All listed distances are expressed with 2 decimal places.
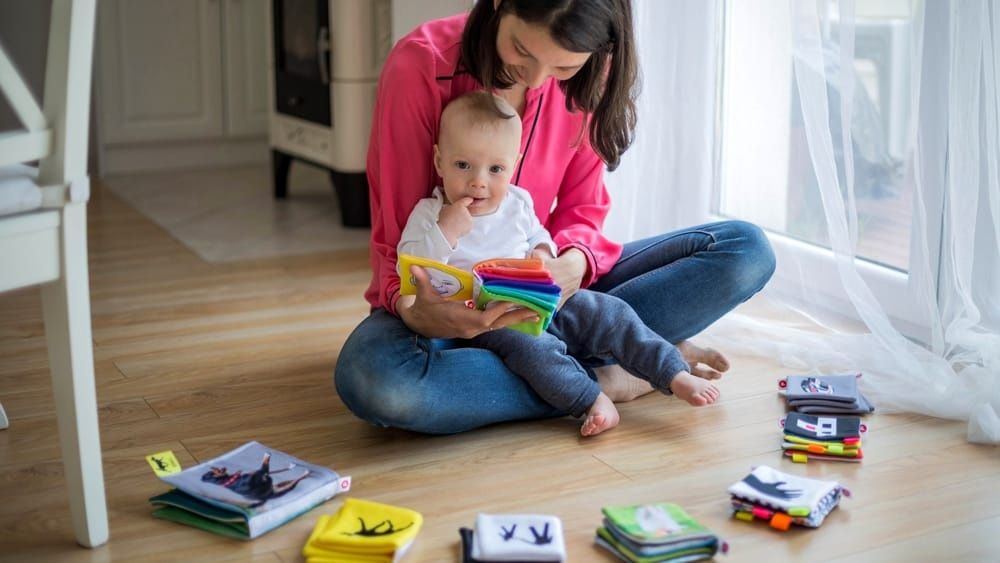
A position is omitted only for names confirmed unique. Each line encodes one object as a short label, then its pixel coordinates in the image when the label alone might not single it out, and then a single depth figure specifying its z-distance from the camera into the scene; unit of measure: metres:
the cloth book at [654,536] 1.44
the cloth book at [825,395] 1.98
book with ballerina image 1.55
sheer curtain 1.98
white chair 1.35
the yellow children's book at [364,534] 1.46
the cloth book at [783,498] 1.56
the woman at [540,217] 1.76
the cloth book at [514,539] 1.42
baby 1.85
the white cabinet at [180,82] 4.09
